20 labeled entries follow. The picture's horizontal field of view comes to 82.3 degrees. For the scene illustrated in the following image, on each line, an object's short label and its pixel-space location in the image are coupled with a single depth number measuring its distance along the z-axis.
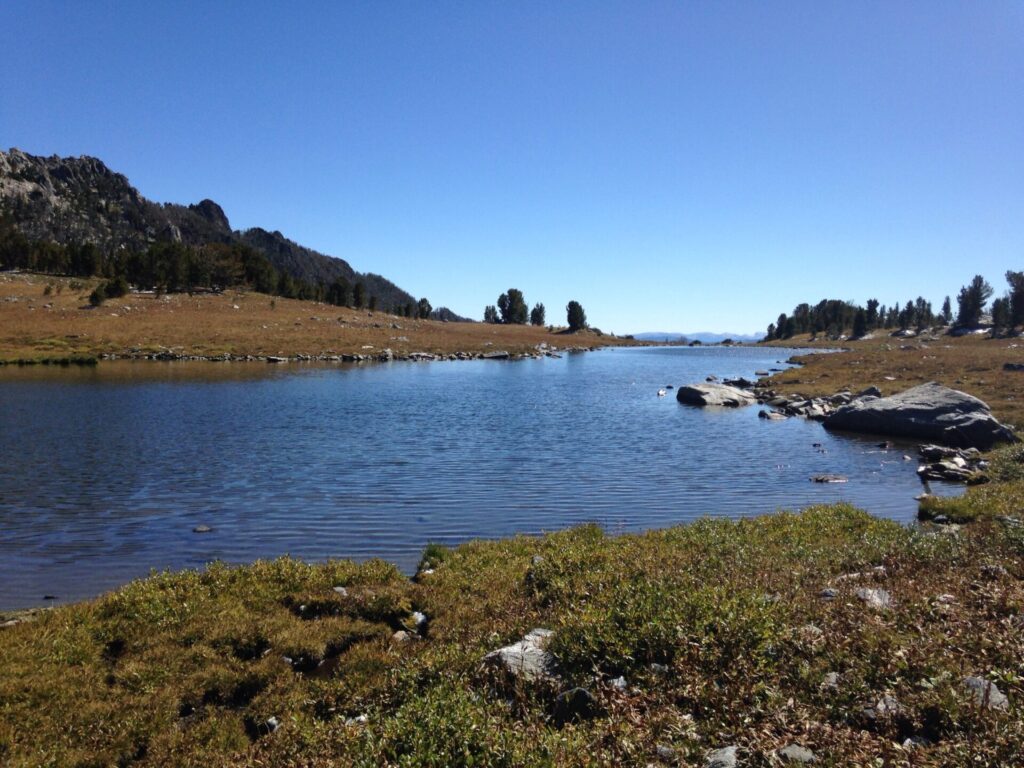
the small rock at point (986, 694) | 6.11
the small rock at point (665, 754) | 6.04
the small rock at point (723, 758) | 5.80
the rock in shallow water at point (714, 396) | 51.06
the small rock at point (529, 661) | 7.84
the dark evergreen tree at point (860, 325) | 177.38
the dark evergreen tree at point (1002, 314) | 132.12
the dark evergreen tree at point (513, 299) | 197.88
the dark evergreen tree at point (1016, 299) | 124.94
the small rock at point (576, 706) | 7.04
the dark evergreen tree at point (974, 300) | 149.25
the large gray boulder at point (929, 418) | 31.05
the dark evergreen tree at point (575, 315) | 182.12
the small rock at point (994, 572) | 10.03
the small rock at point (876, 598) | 8.95
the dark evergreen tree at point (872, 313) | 185.96
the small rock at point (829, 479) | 25.30
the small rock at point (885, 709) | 6.39
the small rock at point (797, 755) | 5.73
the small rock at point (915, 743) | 5.82
